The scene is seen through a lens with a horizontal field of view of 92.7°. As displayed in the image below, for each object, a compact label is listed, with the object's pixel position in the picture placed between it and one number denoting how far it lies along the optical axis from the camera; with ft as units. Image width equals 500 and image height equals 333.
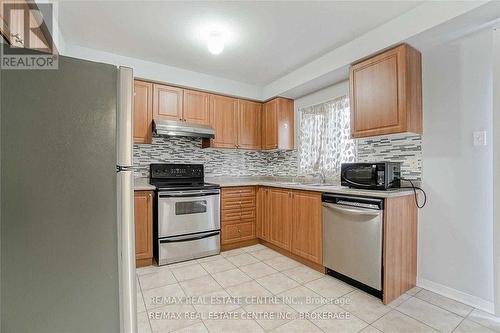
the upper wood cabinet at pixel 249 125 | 12.78
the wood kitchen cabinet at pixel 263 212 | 11.21
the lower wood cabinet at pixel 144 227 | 9.07
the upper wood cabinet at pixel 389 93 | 7.14
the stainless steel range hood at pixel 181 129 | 9.97
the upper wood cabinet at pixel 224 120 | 11.93
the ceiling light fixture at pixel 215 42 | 7.77
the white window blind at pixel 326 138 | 10.16
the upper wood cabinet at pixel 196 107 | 11.21
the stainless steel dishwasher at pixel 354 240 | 6.78
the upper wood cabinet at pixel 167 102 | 10.48
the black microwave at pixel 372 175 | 7.18
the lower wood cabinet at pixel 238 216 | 10.91
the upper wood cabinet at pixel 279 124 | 12.50
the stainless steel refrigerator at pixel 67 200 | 2.67
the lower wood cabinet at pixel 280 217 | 9.92
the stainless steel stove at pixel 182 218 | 9.32
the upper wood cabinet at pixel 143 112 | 10.03
